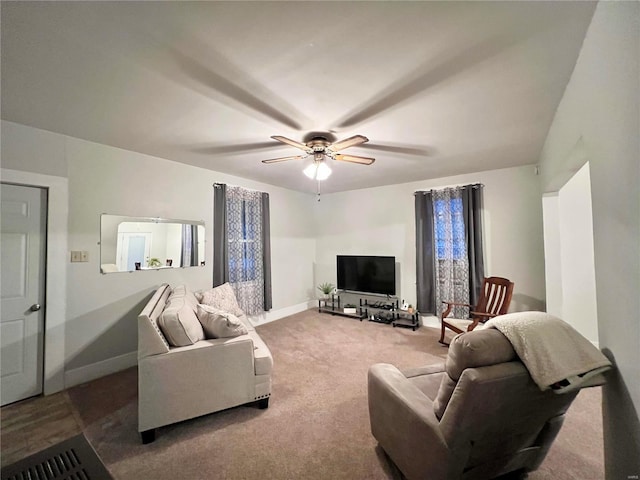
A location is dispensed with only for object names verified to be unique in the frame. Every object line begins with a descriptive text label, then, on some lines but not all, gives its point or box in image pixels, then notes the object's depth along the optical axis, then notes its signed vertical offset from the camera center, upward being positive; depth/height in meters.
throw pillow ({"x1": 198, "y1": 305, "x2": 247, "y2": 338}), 2.18 -0.65
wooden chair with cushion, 3.19 -0.79
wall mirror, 2.92 +0.08
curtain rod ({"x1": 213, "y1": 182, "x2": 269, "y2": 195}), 3.95 +1.03
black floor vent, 0.65 -0.57
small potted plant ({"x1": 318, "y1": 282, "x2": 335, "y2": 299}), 5.35 -0.86
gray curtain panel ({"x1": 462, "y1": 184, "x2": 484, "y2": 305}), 3.94 +0.14
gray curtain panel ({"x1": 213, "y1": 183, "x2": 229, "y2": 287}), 3.89 +0.20
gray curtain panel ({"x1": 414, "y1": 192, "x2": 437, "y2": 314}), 4.36 -0.16
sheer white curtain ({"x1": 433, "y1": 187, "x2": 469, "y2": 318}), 4.10 -0.05
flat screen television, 4.70 -0.51
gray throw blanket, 1.08 -0.47
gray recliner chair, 1.11 -0.86
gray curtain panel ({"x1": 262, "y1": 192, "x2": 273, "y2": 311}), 4.53 -0.06
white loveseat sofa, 1.87 -0.98
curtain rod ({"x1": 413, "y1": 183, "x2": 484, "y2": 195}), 4.00 +0.96
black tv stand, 4.41 -1.23
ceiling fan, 2.47 +0.95
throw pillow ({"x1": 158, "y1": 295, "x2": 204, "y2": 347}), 1.99 -0.62
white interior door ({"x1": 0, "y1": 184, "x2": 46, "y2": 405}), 2.35 -0.37
